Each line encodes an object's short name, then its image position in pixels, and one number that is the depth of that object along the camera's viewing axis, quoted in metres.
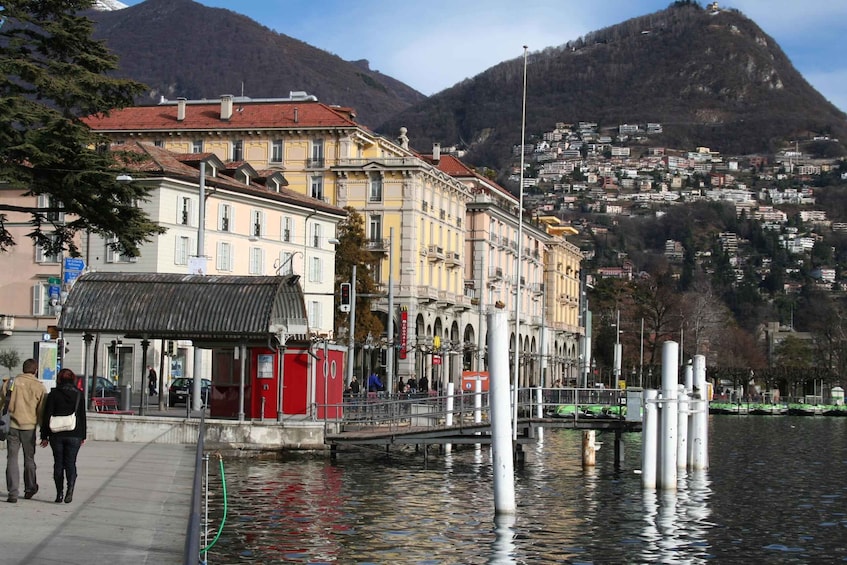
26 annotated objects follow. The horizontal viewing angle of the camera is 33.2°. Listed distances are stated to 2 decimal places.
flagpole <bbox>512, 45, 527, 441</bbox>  42.12
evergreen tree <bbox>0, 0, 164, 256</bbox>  36.38
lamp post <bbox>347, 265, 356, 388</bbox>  66.38
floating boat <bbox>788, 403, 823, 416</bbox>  132.65
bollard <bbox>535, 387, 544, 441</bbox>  51.17
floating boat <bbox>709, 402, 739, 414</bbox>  128.75
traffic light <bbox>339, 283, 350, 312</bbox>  60.52
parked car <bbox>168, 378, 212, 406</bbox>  63.47
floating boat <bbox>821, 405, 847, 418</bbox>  133.00
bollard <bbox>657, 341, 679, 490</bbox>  38.19
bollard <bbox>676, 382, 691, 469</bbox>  41.31
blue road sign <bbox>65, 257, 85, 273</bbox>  47.38
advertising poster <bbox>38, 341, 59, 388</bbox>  43.28
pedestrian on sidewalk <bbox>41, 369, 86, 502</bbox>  23.56
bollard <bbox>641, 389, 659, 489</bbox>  38.47
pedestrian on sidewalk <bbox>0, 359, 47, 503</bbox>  23.67
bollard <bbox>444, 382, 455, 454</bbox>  51.43
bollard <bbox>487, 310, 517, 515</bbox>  28.36
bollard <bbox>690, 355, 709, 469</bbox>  45.47
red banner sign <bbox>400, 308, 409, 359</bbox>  93.00
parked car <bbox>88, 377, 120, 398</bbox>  58.64
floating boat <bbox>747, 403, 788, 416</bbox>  129.88
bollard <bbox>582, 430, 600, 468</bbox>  46.97
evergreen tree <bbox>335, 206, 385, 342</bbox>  87.62
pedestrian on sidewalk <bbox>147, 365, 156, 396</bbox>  71.50
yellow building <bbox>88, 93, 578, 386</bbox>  99.88
